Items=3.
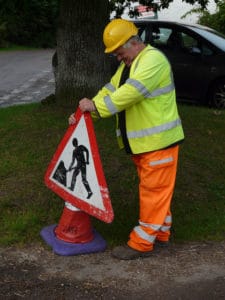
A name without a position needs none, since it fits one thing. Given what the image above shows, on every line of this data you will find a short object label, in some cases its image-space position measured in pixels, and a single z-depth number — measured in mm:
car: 13458
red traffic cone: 5802
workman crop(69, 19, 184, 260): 5202
